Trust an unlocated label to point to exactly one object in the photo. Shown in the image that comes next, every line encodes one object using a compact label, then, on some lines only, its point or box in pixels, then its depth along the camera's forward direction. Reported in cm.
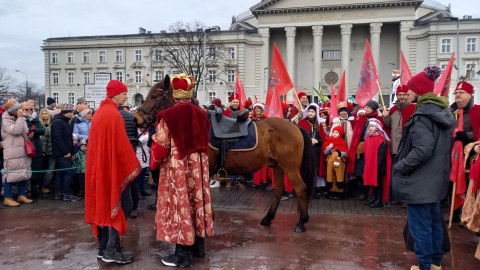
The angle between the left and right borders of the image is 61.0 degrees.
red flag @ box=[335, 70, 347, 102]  1198
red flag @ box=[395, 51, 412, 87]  949
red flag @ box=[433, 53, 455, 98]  766
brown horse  655
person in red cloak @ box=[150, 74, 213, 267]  477
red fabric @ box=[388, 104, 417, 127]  813
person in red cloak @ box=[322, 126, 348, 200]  925
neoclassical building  5219
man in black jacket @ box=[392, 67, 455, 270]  432
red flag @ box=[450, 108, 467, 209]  660
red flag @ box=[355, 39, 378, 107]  977
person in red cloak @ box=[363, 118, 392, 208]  858
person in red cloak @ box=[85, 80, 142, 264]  484
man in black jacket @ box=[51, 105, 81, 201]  902
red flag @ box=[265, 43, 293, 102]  1021
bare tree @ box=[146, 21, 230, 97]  5209
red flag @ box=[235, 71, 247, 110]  1316
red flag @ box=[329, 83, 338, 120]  991
